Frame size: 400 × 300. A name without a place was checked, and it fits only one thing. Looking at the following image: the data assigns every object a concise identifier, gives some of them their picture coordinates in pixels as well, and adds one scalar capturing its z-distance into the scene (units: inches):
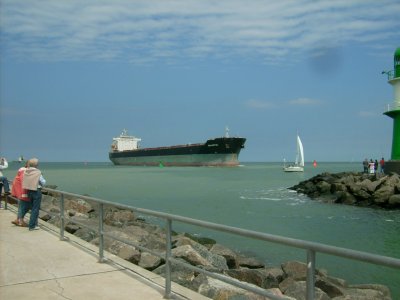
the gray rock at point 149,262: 283.3
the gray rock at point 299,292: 235.3
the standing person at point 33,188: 358.0
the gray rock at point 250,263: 390.6
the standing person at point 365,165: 1897.1
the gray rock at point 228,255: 374.3
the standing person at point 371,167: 1677.3
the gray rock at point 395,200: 943.3
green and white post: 1262.3
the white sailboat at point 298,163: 3156.3
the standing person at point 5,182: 507.1
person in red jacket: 365.1
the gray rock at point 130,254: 288.5
